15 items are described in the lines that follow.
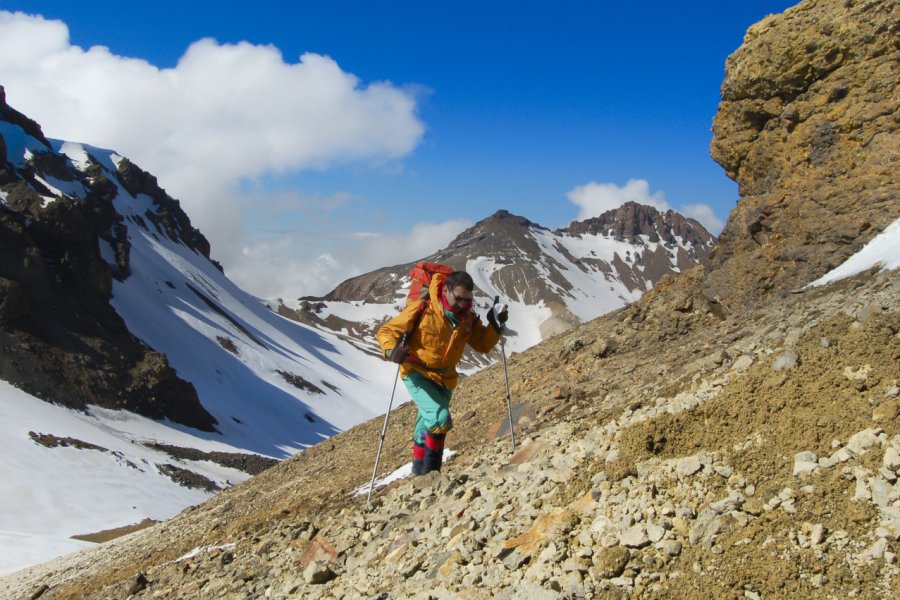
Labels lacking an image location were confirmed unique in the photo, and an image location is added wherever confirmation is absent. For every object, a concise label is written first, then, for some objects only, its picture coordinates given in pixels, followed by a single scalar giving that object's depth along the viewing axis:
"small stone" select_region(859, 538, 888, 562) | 3.89
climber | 8.24
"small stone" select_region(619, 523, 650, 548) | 4.79
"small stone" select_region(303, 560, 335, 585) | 6.55
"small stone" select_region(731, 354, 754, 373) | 6.97
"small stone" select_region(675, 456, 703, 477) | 5.36
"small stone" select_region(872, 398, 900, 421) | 4.94
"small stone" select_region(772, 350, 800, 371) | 6.31
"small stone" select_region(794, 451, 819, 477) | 4.80
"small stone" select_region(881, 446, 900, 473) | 4.44
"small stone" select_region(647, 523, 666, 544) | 4.78
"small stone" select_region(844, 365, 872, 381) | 5.62
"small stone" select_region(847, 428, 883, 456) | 4.74
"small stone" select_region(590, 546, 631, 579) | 4.65
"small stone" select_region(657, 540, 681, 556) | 4.61
